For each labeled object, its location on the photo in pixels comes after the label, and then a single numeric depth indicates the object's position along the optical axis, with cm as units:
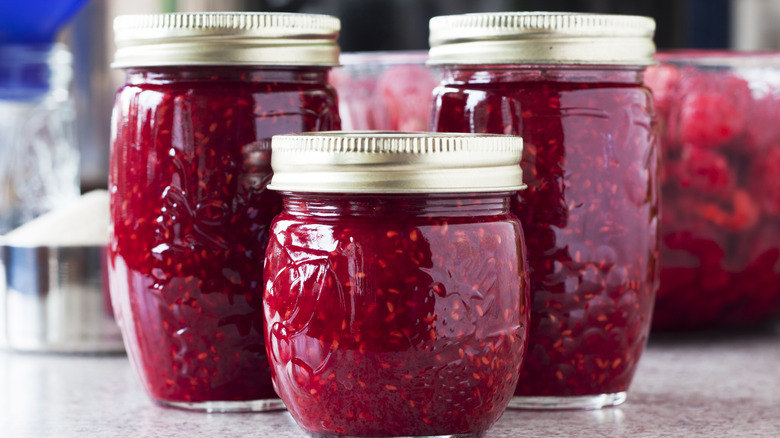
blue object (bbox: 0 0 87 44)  86
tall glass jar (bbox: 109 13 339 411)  55
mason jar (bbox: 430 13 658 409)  55
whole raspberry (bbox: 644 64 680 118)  67
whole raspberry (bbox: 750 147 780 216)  67
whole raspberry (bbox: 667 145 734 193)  67
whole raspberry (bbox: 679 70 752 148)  66
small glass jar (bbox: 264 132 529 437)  51
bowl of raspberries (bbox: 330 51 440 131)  67
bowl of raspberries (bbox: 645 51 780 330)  67
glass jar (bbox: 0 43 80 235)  91
